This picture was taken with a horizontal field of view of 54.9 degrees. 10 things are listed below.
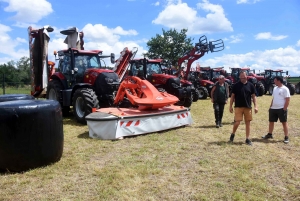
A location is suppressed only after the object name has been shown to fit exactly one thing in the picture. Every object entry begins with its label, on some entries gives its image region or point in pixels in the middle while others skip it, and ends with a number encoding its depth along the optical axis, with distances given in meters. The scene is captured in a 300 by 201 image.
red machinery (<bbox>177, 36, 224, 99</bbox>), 14.70
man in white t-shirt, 6.41
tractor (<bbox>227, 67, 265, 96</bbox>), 19.84
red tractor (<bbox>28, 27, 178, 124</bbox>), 7.59
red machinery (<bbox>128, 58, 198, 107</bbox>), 11.52
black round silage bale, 4.04
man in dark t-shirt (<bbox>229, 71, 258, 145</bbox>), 6.09
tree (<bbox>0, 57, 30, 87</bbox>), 44.32
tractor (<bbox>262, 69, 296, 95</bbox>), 21.33
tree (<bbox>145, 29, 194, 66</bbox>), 36.41
